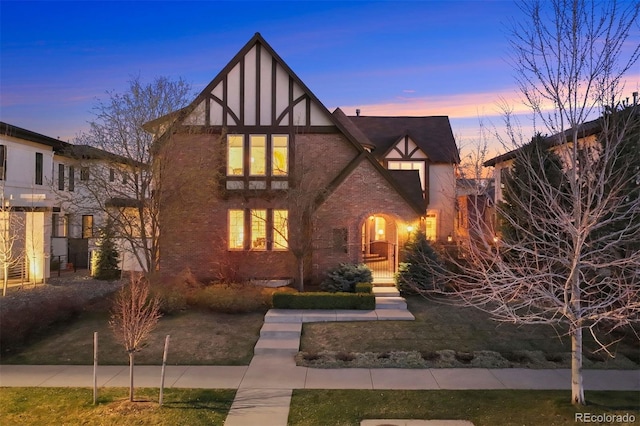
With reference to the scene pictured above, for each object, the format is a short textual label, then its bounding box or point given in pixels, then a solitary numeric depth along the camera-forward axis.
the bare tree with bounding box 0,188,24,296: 17.11
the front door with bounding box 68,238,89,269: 27.28
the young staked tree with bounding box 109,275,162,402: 8.63
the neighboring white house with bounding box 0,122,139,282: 18.38
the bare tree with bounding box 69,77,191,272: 16.20
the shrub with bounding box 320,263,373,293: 17.52
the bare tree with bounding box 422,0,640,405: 7.35
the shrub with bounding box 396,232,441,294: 17.56
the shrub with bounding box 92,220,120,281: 21.66
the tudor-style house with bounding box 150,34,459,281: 18.88
